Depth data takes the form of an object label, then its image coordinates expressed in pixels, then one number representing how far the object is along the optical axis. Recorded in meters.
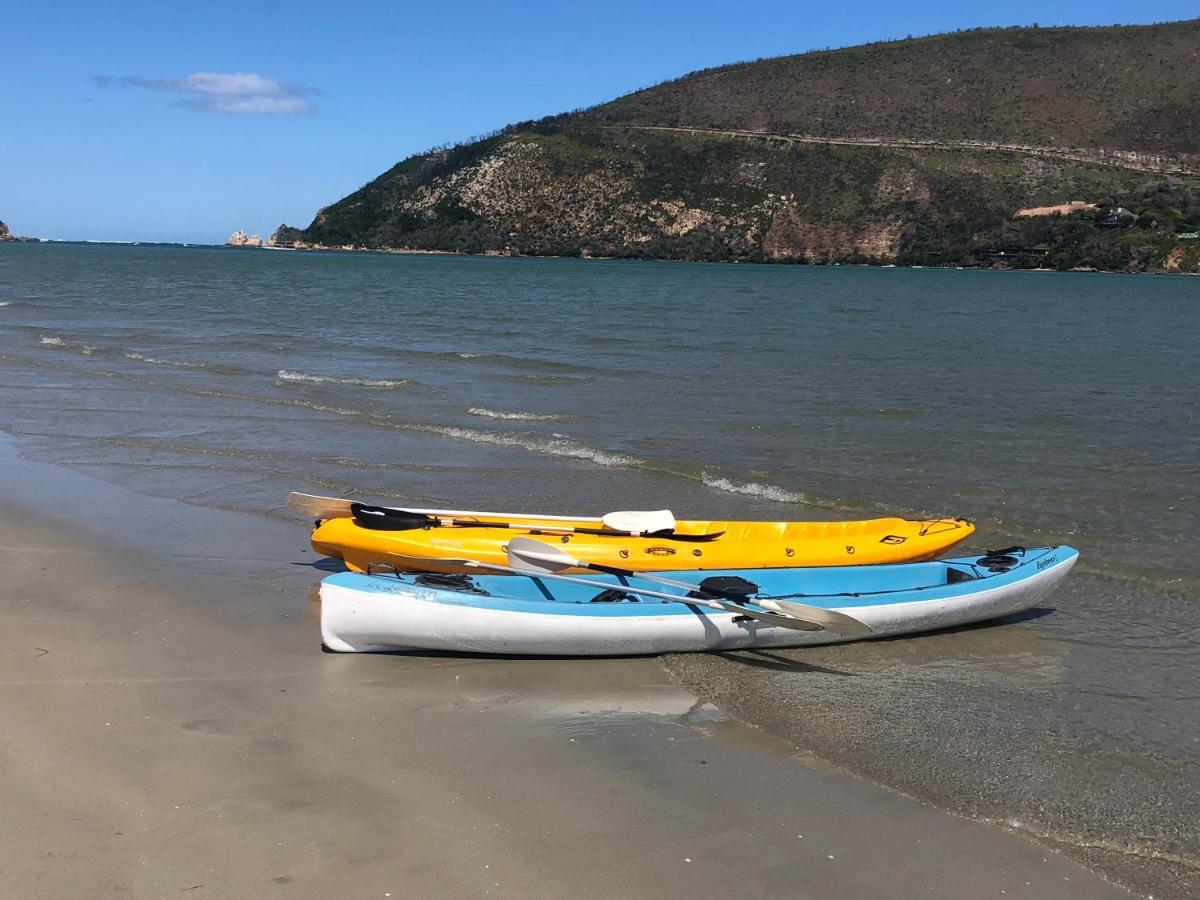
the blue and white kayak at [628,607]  6.49
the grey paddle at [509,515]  7.86
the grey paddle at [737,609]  6.77
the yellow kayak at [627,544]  7.64
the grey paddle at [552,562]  7.06
